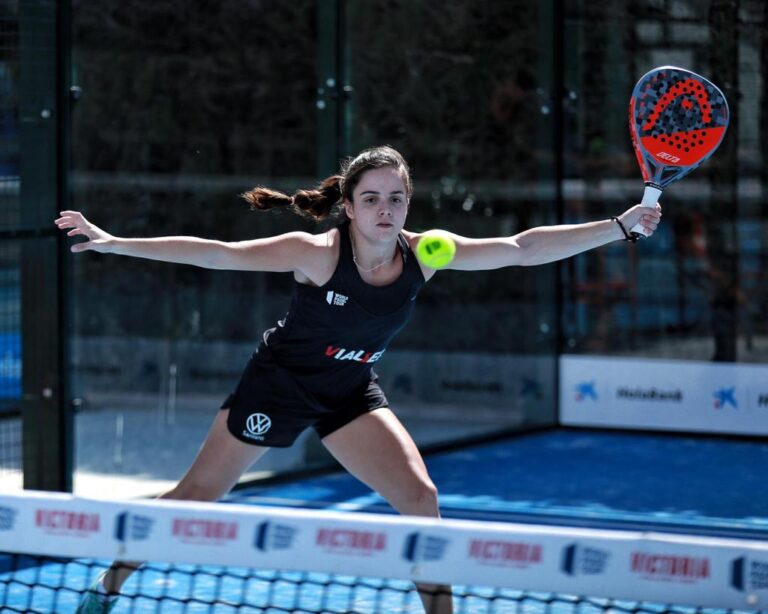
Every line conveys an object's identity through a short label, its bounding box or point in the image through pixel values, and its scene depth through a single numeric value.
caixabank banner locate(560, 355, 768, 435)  17.62
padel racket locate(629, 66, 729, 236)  9.60
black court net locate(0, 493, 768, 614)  6.55
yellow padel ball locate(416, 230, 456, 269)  8.44
